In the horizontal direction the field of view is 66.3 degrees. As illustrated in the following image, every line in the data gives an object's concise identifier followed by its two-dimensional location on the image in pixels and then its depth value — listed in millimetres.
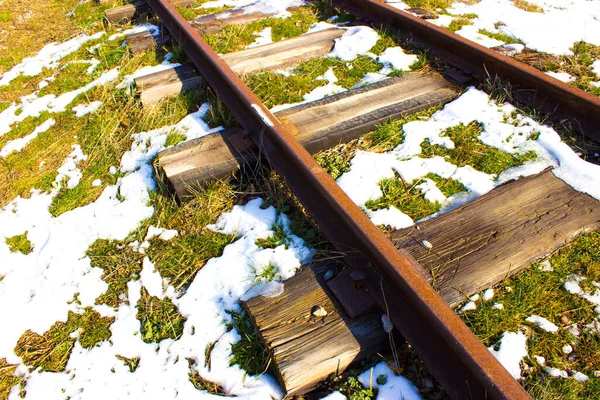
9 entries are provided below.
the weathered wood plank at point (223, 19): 5539
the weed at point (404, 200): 2871
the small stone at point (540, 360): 2041
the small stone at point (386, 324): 2171
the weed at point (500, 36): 4598
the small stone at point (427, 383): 2022
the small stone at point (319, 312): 2270
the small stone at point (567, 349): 2074
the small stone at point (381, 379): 2084
